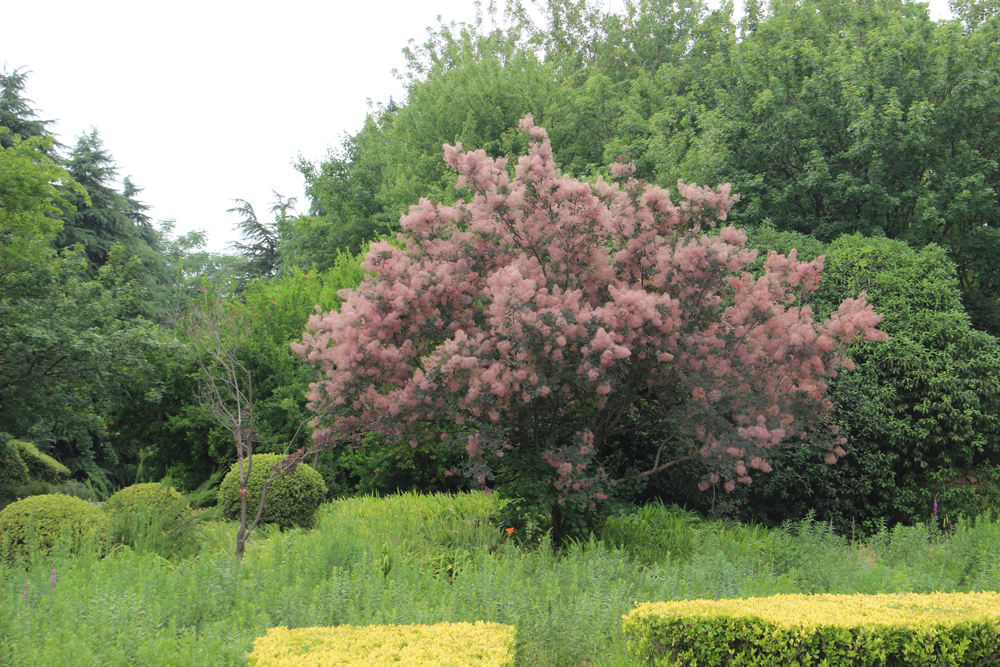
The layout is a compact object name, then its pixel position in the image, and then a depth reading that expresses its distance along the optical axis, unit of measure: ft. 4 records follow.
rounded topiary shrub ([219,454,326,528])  30.86
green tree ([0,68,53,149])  77.35
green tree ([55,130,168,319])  82.58
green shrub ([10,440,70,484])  46.75
